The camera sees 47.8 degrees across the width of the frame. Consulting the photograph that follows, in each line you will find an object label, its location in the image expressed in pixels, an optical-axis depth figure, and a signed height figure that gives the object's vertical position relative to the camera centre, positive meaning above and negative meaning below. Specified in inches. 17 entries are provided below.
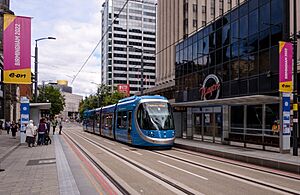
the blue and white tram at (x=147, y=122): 789.9 -32.4
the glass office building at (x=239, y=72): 823.1 +109.7
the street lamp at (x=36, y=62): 1241.3 +167.4
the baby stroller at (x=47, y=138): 956.0 -86.4
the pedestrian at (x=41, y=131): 925.2 -63.7
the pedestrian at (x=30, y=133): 866.1 -65.3
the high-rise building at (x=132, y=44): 5019.7 +934.8
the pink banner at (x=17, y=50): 598.2 +106.6
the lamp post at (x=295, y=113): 594.2 -6.7
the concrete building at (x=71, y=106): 6205.7 +37.2
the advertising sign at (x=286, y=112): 633.6 -6.3
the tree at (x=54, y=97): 3280.0 +104.8
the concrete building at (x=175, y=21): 1996.4 +563.0
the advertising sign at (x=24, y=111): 978.9 -11.3
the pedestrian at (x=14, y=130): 1263.5 -83.7
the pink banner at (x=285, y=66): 641.0 +82.6
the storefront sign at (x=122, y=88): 2915.8 +175.0
